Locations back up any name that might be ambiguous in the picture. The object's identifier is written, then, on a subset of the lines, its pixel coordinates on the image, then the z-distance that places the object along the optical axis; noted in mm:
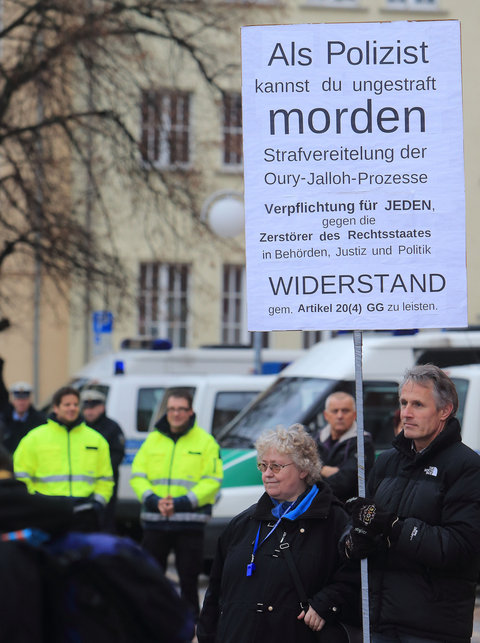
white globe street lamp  26311
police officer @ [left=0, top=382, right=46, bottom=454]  21120
